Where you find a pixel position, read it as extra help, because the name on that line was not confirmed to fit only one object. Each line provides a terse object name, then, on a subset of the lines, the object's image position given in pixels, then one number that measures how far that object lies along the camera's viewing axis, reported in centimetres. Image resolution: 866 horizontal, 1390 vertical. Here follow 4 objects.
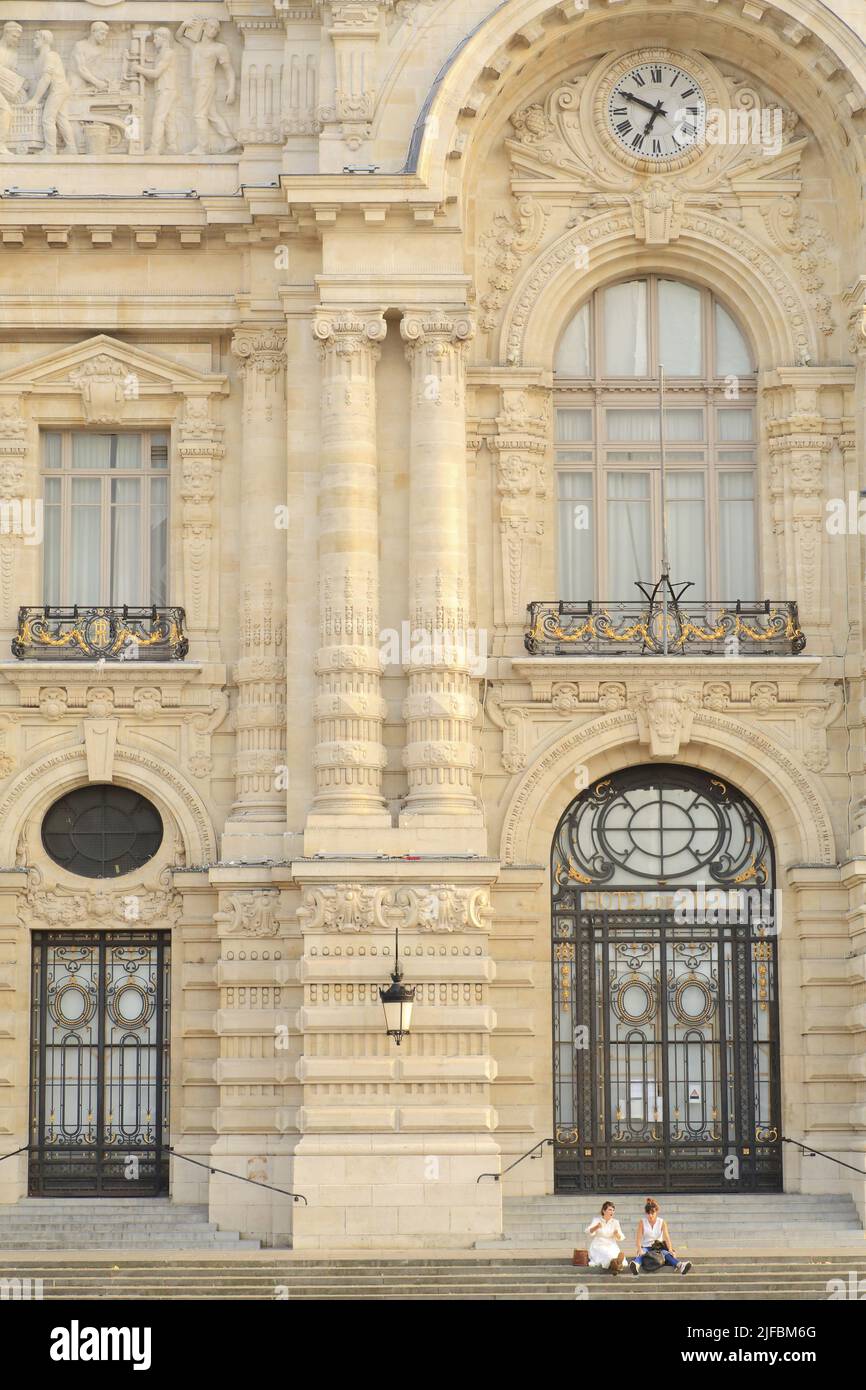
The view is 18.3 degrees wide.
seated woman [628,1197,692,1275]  2953
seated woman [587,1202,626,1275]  2952
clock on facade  3609
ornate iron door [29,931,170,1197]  3431
